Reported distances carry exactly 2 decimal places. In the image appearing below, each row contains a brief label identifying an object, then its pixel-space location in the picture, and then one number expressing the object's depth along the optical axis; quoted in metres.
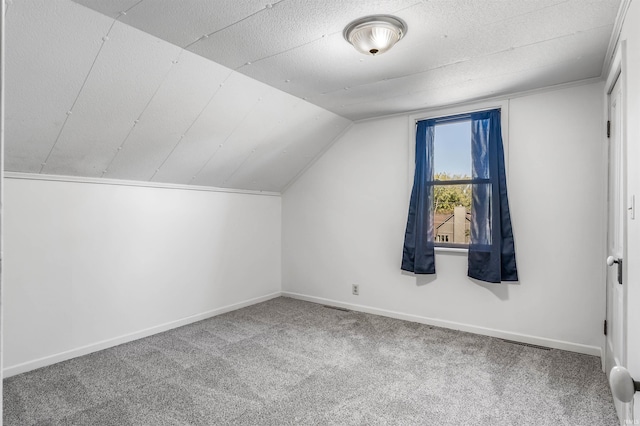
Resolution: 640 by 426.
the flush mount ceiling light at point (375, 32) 2.03
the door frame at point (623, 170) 1.81
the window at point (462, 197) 3.23
